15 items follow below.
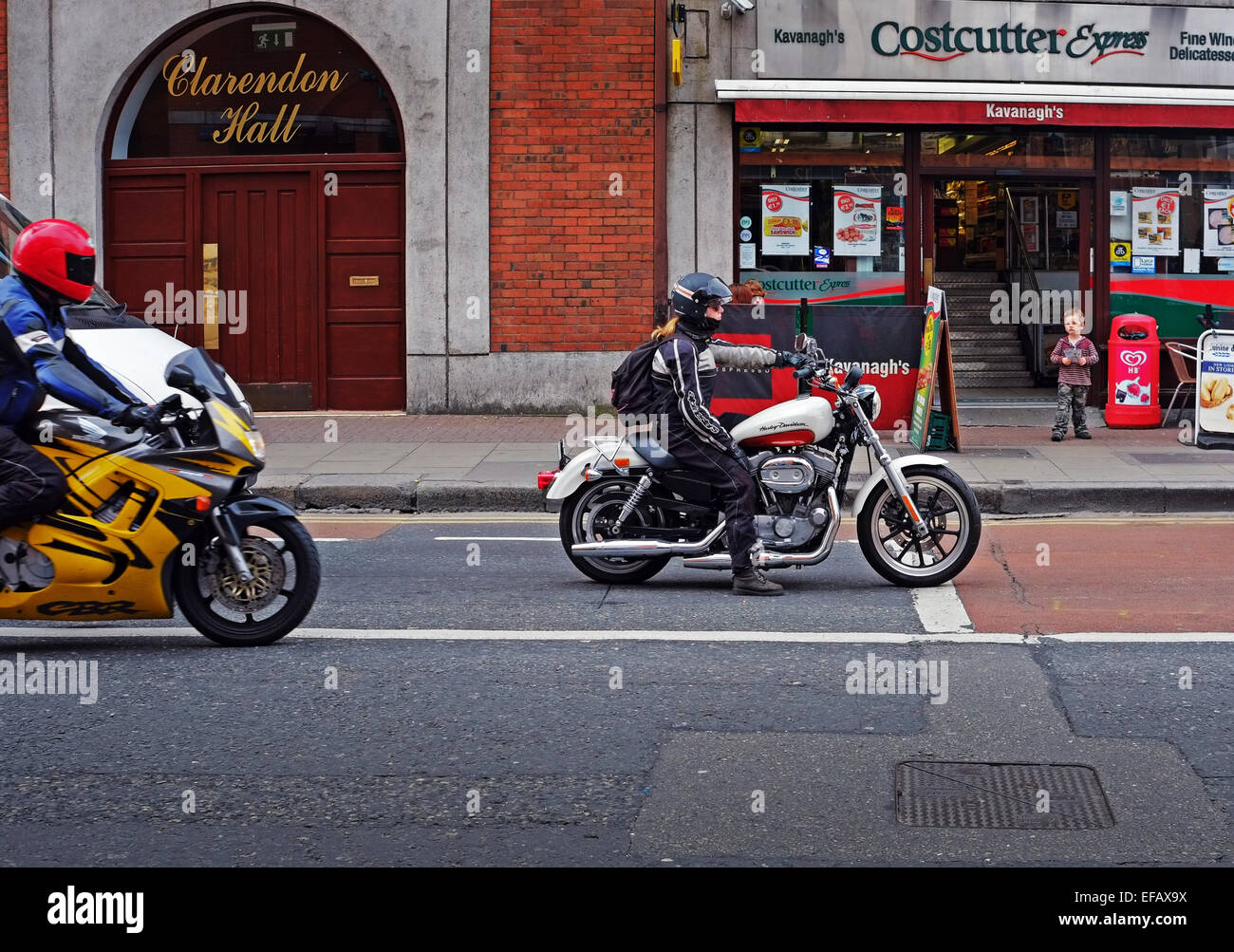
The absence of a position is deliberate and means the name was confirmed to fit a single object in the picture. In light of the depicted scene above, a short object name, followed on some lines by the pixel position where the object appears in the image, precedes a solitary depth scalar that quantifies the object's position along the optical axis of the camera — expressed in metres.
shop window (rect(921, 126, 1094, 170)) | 16.38
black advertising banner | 13.89
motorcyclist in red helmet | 6.27
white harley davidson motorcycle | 8.16
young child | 14.61
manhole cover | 4.59
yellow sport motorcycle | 6.38
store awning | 15.97
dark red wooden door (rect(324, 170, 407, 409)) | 16.88
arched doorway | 16.81
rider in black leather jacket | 7.99
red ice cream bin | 15.52
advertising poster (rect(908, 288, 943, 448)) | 13.33
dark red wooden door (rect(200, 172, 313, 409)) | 16.95
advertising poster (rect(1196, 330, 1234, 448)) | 13.75
